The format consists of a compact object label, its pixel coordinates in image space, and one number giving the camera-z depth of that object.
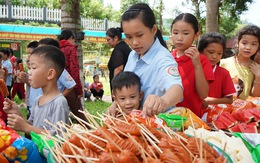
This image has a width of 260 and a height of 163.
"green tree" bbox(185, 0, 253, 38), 10.42
